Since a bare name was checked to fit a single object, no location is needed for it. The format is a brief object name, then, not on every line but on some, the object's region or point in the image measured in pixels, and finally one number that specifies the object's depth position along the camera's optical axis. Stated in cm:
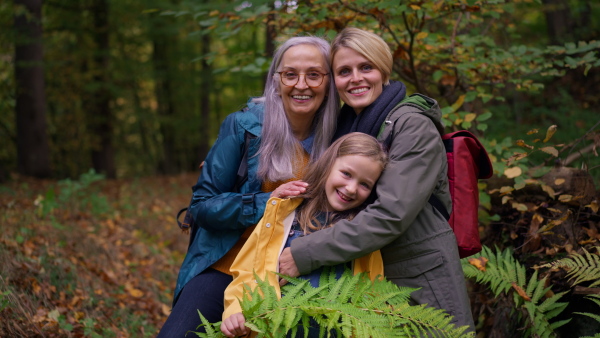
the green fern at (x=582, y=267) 278
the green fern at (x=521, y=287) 305
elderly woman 277
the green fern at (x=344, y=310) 218
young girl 256
